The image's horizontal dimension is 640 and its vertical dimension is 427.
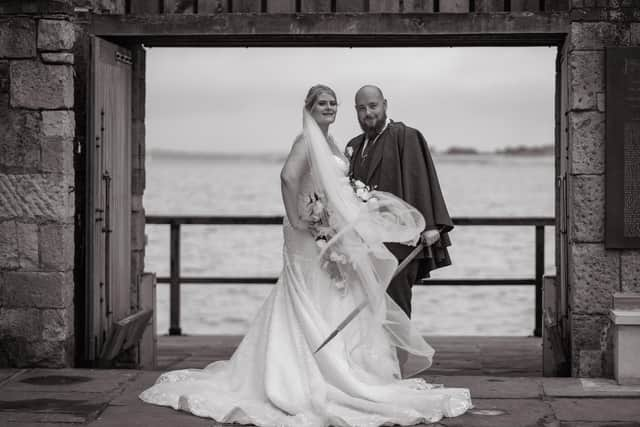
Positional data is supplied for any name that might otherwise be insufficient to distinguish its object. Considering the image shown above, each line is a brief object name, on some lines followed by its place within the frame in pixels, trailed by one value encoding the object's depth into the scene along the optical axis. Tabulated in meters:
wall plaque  6.61
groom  6.43
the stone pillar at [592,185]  6.68
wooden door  7.00
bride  5.62
